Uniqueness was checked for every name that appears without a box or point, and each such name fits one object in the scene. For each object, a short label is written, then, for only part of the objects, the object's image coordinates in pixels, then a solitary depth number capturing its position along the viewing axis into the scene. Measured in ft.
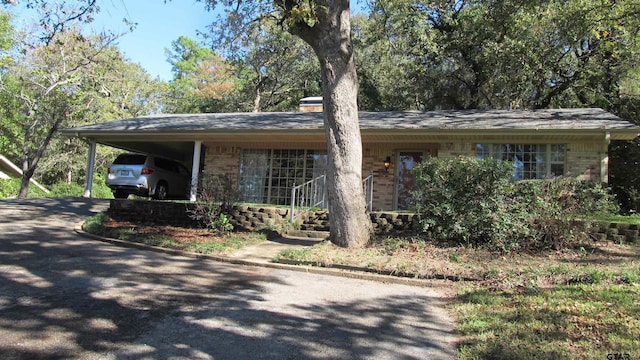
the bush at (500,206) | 24.20
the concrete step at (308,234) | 31.89
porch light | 44.52
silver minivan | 46.39
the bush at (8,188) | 101.14
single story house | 38.34
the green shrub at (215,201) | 30.58
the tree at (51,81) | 76.79
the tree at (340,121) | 26.37
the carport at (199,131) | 43.55
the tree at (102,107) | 86.22
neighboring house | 80.87
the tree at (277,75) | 89.97
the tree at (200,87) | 110.21
